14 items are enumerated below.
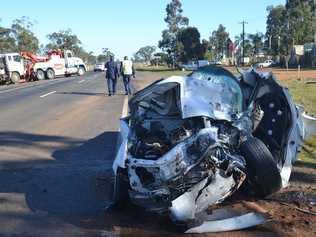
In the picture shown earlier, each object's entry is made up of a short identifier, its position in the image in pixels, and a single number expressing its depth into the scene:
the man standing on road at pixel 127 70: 13.54
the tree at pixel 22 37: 51.70
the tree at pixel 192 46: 55.18
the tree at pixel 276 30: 63.32
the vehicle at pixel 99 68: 48.44
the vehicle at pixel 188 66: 47.17
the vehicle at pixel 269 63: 53.56
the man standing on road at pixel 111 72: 13.67
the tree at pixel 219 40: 78.56
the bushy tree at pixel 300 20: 59.12
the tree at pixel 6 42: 46.23
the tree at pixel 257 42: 76.17
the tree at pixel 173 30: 57.31
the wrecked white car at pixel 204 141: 3.21
